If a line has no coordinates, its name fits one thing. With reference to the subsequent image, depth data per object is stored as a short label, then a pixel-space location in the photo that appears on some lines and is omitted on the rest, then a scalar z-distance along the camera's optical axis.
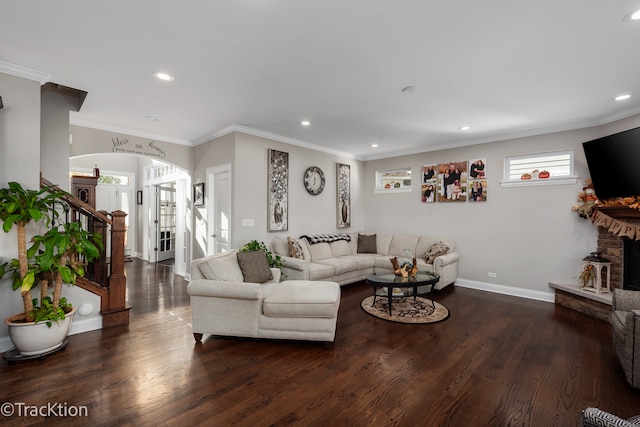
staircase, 3.25
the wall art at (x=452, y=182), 5.25
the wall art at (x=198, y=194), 5.04
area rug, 3.56
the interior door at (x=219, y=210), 4.57
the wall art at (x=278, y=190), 4.80
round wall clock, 5.46
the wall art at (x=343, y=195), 6.14
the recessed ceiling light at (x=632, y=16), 1.90
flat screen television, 3.23
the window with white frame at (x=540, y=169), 4.27
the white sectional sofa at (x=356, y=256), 4.53
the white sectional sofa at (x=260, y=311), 2.79
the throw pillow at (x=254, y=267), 3.42
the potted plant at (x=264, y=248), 4.19
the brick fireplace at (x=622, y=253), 3.57
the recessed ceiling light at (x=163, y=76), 2.79
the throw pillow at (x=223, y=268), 3.06
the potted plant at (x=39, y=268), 2.47
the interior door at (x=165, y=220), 7.09
